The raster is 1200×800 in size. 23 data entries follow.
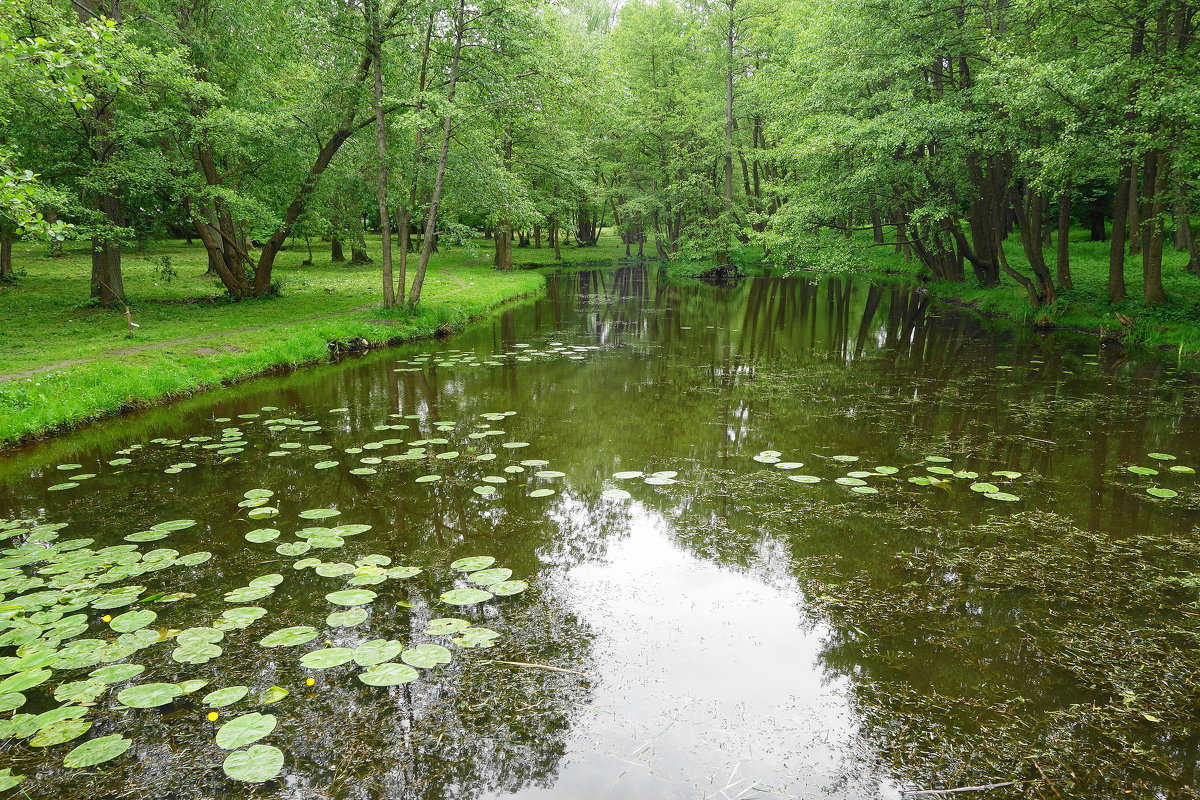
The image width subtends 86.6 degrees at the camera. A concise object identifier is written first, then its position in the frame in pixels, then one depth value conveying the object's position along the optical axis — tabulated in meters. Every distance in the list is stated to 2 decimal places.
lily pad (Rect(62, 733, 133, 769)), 3.04
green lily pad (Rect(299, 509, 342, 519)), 5.93
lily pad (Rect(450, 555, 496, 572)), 4.99
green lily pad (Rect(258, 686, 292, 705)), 3.51
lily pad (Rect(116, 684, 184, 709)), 3.40
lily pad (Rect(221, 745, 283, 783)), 2.98
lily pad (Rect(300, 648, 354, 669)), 3.73
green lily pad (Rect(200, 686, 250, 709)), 3.46
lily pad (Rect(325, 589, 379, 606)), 4.44
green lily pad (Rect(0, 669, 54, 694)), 3.44
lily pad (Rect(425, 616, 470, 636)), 4.11
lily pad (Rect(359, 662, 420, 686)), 3.57
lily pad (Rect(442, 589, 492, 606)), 4.47
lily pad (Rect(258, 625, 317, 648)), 3.97
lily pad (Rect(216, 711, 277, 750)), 3.15
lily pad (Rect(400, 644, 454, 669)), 3.74
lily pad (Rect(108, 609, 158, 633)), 4.07
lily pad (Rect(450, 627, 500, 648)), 4.00
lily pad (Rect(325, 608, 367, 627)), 4.18
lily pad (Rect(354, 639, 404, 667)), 3.78
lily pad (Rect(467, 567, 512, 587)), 4.79
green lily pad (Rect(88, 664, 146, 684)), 3.62
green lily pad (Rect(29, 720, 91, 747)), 3.14
